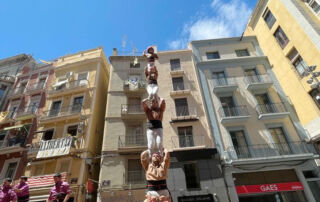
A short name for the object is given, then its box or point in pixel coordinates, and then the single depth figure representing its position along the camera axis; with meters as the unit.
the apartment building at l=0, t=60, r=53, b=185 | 16.32
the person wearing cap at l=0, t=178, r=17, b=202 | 4.82
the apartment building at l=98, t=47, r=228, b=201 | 13.12
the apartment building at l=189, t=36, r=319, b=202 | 12.88
